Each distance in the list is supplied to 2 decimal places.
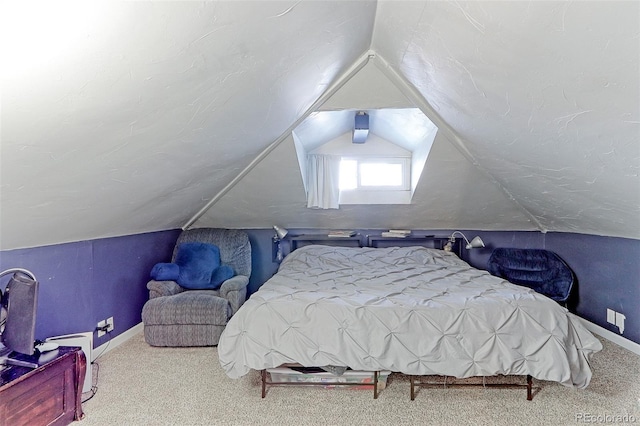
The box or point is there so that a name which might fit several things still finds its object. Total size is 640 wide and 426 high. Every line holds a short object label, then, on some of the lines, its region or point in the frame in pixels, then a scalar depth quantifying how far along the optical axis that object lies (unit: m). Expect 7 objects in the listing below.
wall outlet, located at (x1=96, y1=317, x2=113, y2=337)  2.82
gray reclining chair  2.96
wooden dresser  1.59
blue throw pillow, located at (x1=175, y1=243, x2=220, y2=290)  3.54
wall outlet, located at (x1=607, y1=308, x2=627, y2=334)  2.94
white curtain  3.90
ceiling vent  3.41
